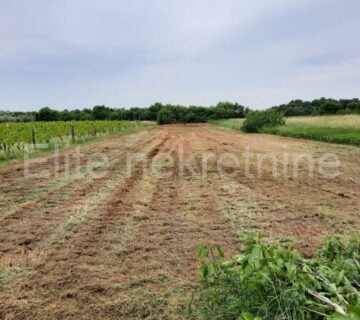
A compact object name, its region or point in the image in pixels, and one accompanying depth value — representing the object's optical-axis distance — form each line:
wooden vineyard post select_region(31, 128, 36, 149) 18.69
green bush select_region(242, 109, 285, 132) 35.53
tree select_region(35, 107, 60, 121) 71.56
